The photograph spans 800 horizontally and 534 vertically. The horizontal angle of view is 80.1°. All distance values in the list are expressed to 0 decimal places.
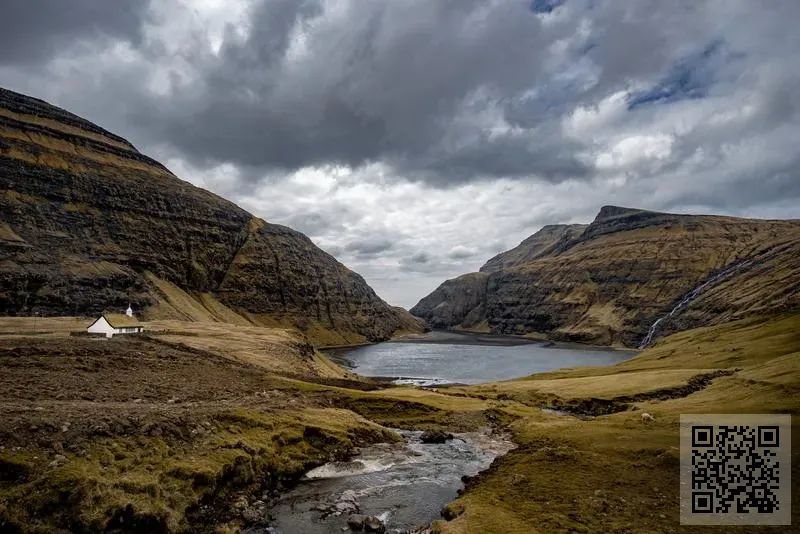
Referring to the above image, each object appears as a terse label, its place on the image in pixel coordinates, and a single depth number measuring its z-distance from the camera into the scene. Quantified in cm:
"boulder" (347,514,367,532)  2728
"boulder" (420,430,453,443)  4809
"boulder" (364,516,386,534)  2678
